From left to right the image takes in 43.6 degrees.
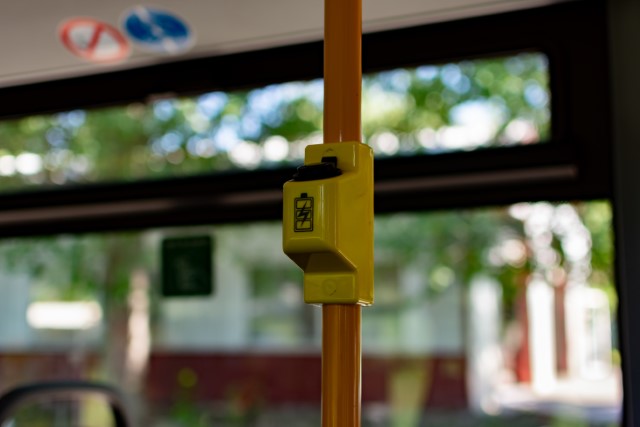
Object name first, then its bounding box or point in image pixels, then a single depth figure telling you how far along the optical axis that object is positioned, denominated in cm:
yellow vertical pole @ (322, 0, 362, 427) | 91
